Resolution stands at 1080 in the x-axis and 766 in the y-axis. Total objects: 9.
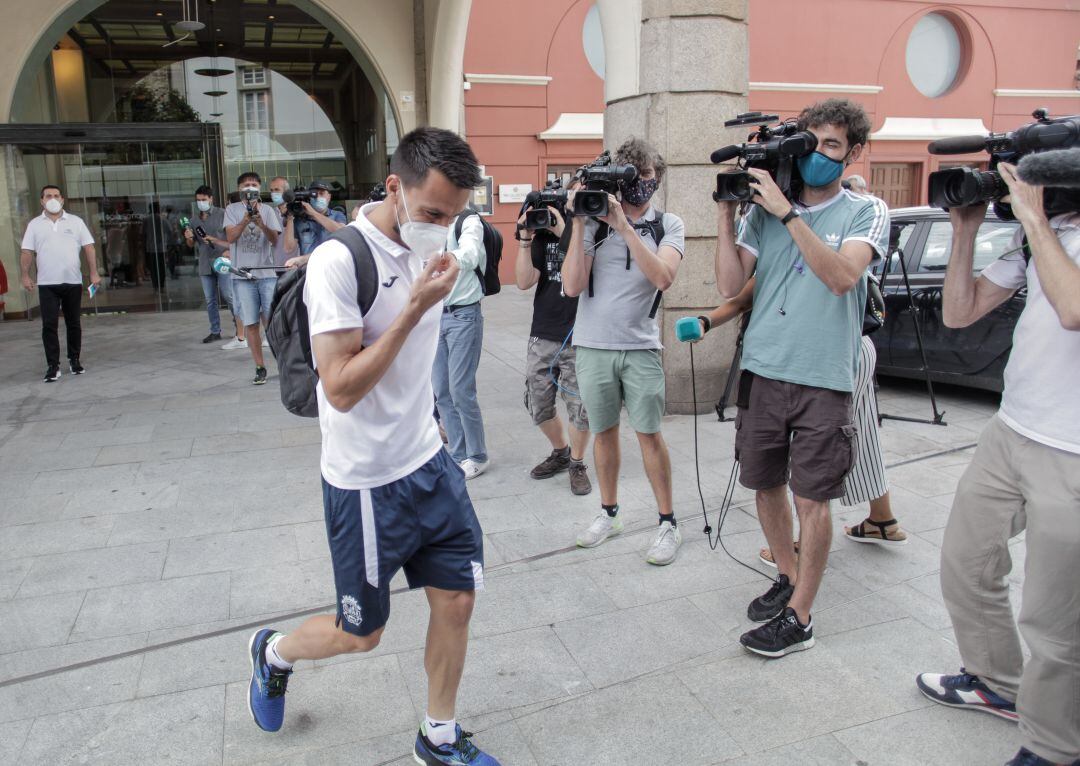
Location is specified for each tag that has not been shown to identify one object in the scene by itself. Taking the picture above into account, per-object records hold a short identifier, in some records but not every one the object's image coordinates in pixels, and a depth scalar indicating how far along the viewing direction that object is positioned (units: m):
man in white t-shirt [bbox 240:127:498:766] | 2.19
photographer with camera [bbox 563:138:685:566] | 3.96
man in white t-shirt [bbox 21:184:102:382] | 8.23
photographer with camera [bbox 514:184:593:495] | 4.79
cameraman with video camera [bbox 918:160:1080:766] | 2.27
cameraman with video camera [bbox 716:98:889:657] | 3.01
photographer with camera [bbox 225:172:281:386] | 8.02
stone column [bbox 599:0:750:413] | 6.03
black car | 6.41
